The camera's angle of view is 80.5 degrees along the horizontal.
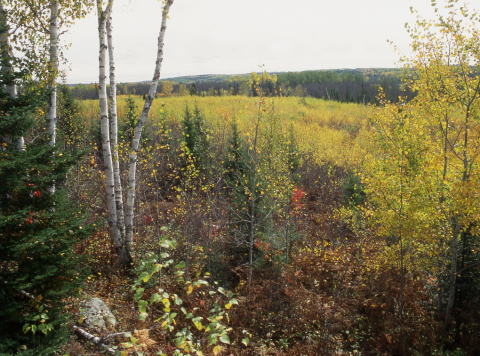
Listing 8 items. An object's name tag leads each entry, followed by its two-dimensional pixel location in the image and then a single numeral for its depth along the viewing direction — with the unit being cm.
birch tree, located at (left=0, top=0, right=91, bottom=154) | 516
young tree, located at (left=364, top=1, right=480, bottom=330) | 689
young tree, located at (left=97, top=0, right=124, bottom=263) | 627
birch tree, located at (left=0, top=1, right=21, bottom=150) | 450
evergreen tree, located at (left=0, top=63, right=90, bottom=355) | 362
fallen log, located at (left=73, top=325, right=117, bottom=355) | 454
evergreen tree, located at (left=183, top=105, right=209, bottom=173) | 2003
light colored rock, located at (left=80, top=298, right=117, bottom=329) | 527
